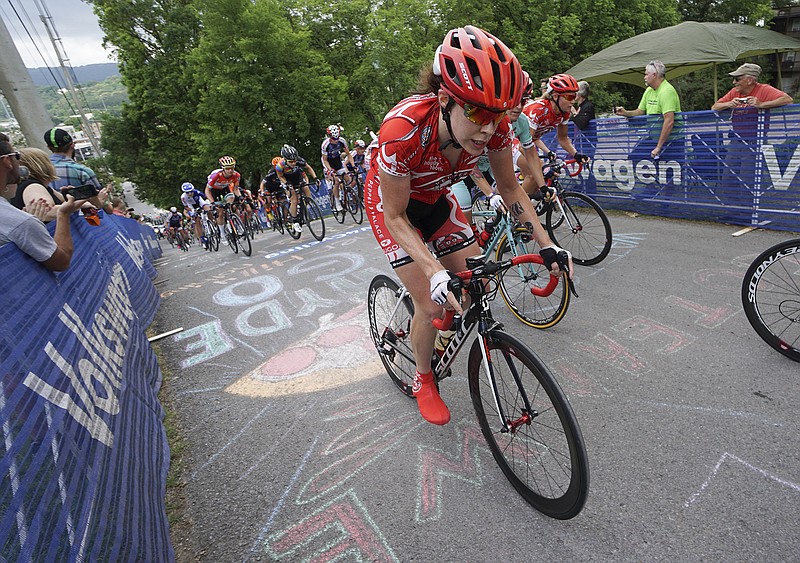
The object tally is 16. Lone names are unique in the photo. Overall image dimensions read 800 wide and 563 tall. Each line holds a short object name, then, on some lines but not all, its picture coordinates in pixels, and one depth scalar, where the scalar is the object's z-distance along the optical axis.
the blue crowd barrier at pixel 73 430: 1.57
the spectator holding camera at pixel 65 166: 5.50
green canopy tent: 11.69
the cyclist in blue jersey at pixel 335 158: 11.31
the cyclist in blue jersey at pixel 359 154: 13.40
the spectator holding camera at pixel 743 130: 5.99
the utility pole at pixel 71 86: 31.69
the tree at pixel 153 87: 28.66
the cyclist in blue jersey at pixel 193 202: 14.82
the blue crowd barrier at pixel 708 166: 5.80
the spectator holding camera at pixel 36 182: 3.98
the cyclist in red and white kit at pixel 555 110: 5.48
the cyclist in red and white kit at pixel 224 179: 11.32
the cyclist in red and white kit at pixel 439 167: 2.14
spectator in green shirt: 6.85
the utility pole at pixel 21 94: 7.12
